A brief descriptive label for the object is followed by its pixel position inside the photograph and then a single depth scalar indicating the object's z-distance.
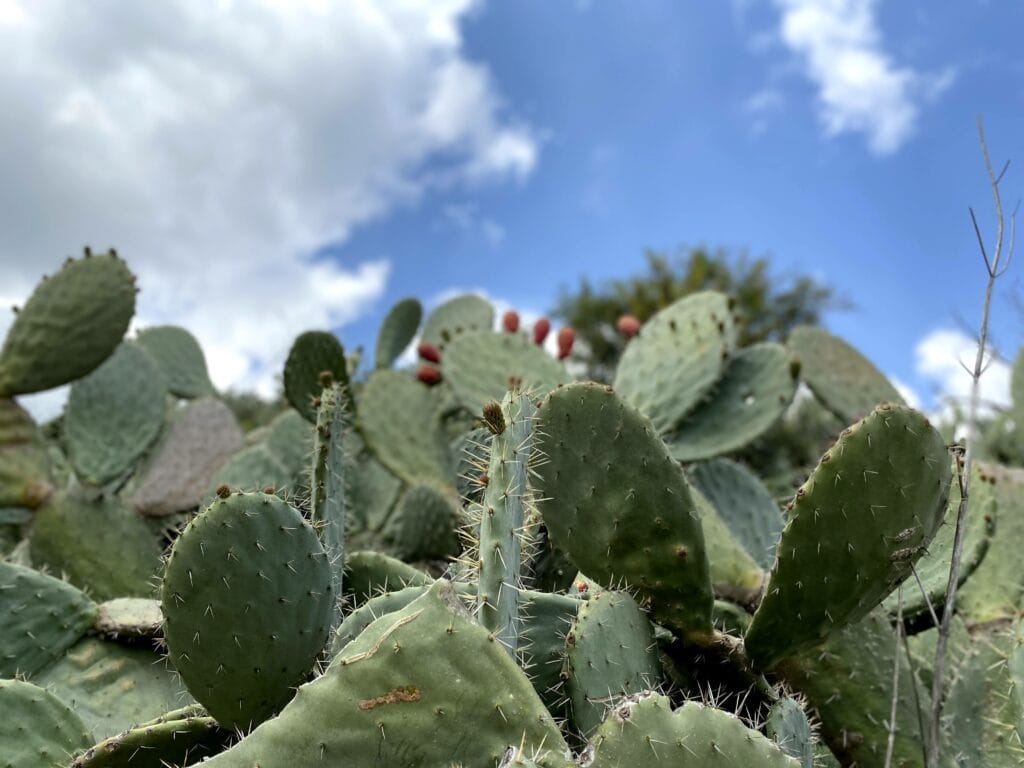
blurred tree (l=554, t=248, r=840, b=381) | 15.56
